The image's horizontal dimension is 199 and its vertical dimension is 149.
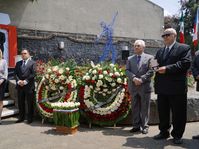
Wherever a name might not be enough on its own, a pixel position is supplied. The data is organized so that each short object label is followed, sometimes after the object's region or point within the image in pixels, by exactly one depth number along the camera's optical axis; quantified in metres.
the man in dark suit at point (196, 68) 3.48
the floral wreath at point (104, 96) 4.25
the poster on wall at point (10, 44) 7.84
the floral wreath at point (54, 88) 4.51
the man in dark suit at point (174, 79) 3.40
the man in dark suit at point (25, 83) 4.66
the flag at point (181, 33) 7.97
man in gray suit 3.91
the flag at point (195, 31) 7.73
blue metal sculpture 10.16
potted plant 3.93
